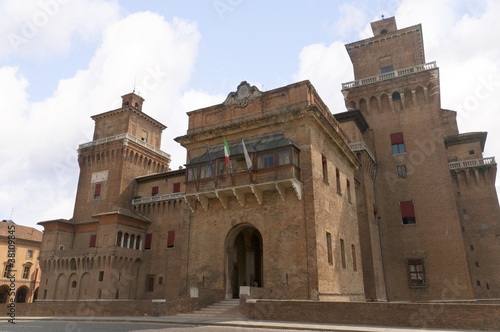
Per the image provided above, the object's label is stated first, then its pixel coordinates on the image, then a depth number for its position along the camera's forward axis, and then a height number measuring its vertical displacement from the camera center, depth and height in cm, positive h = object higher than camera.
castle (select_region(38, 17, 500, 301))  2216 +685
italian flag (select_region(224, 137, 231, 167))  2247 +775
